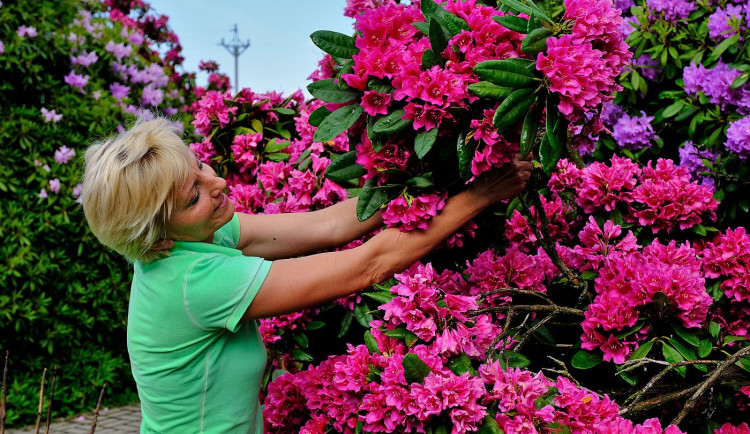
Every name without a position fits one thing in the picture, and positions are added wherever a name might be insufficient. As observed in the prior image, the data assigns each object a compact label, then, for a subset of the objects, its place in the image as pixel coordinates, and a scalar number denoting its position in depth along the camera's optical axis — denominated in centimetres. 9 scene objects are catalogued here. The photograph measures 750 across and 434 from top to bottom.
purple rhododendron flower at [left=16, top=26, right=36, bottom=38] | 501
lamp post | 2145
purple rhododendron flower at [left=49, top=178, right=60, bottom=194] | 494
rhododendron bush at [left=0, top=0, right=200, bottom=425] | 485
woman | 175
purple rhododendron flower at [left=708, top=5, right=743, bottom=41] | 291
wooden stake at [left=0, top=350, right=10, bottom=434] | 143
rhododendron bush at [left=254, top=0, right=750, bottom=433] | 157
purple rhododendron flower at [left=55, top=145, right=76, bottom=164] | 504
